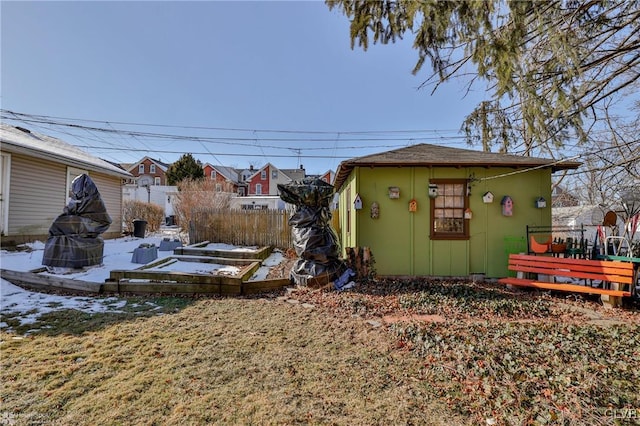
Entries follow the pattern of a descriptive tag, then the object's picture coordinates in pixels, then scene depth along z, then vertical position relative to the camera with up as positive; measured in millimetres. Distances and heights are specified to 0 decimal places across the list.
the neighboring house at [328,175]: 35812 +6062
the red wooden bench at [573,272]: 4656 -908
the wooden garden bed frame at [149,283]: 5203 -1145
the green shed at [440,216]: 6602 +135
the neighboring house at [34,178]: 8172 +1432
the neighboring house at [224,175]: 34188 +5864
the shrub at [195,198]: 16212 +1448
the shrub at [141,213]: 15344 +496
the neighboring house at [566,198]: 12844 +1198
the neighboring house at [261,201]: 24625 +1838
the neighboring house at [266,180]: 34453 +5226
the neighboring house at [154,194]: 26552 +2736
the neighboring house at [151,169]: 35781 +6756
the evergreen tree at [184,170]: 27906 +5244
